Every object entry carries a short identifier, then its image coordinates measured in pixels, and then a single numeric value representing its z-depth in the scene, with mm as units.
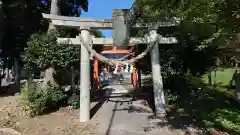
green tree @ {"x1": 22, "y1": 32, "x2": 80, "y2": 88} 3942
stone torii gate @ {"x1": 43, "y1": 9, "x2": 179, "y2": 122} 3322
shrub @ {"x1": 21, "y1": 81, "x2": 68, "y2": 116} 3614
